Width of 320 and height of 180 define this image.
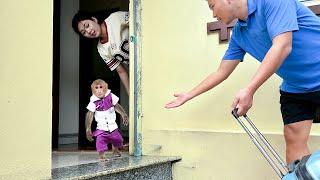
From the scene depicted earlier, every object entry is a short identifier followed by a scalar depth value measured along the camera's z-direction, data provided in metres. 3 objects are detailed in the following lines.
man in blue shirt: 1.59
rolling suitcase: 1.00
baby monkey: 2.93
